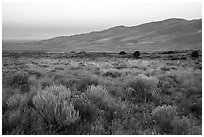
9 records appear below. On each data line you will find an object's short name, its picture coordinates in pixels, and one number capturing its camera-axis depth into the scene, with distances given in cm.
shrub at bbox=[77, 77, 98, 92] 724
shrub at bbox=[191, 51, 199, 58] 2603
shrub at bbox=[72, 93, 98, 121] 457
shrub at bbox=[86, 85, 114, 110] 519
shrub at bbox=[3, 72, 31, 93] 690
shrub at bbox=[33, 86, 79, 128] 402
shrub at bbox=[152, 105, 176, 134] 426
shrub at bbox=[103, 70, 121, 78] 989
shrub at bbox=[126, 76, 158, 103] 610
